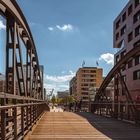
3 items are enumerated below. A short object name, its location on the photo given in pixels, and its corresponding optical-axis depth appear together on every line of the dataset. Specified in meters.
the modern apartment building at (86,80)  63.30
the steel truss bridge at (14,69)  3.28
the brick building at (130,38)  20.74
